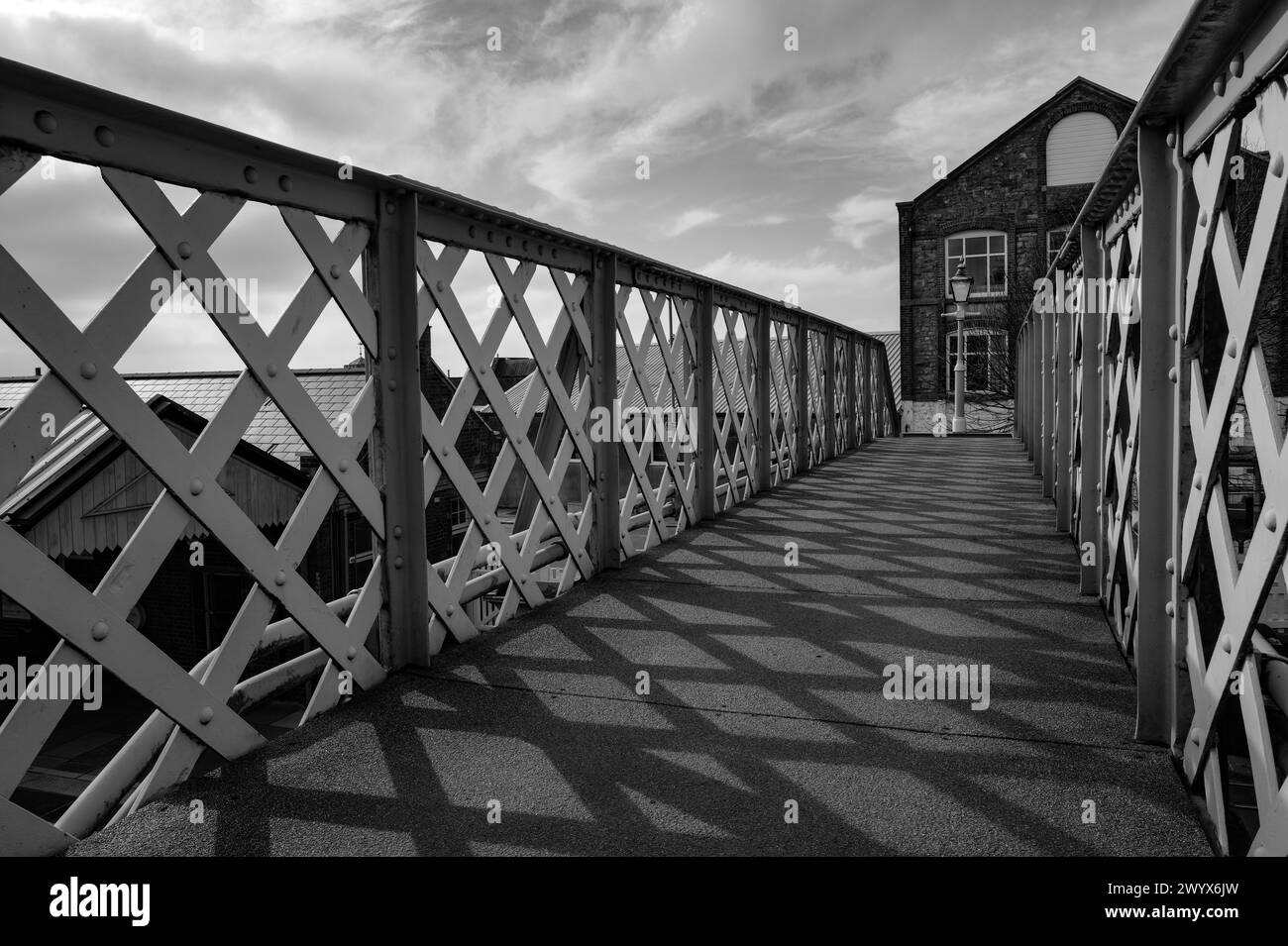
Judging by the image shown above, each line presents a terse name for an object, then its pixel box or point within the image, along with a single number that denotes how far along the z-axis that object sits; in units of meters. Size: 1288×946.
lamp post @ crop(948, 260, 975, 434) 20.58
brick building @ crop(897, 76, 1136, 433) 28.83
